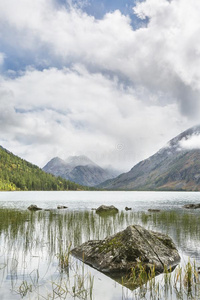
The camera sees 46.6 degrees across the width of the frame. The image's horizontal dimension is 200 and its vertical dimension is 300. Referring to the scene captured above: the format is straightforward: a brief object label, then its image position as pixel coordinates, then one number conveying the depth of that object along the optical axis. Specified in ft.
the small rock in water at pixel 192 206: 201.79
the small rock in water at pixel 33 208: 165.07
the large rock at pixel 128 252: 40.04
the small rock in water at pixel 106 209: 158.92
